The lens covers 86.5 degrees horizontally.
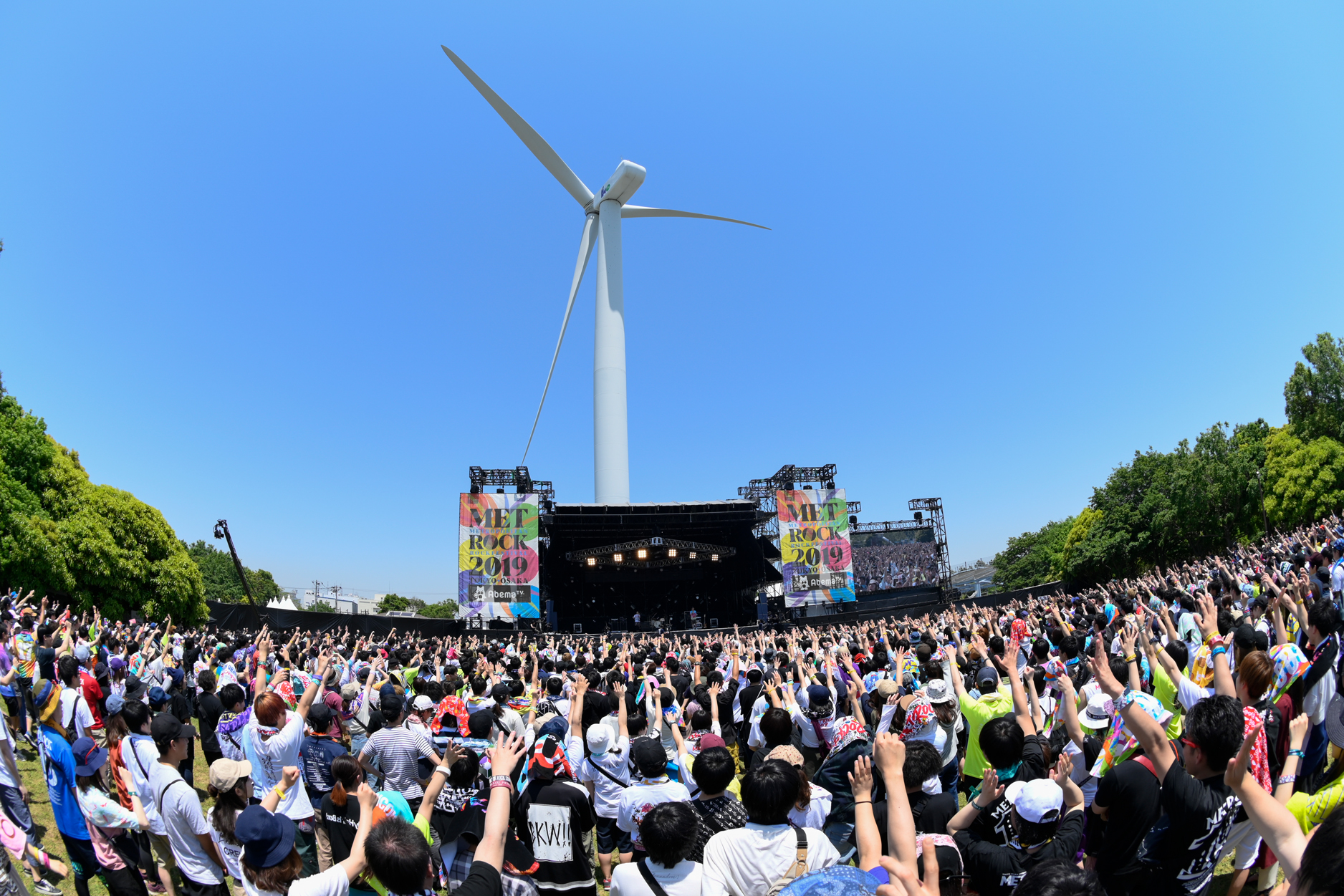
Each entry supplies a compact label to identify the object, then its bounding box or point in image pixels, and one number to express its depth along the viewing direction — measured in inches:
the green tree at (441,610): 3319.4
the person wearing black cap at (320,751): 218.6
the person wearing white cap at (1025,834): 125.1
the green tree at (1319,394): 1446.9
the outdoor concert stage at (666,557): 1224.8
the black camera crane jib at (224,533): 1137.8
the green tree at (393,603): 2979.8
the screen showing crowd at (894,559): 1643.7
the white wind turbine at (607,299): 1466.5
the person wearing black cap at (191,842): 165.3
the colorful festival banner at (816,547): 1295.5
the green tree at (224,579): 3002.0
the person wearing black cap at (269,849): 128.6
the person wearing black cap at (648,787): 157.6
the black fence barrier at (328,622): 1111.6
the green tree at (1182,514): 1450.5
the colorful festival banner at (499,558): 1200.8
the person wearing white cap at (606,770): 183.8
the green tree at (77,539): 909.8
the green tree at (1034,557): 2187.5
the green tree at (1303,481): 1312.7
